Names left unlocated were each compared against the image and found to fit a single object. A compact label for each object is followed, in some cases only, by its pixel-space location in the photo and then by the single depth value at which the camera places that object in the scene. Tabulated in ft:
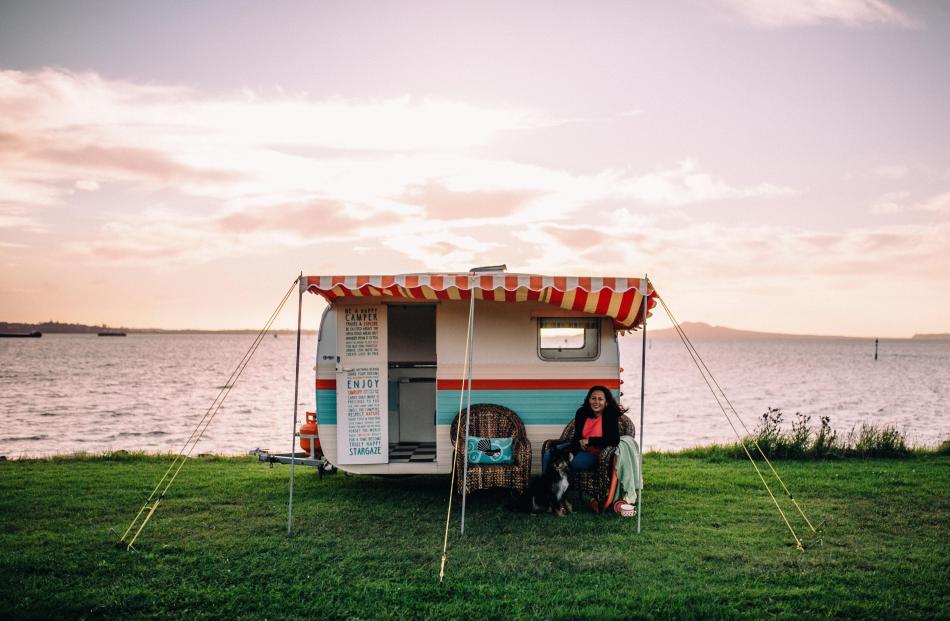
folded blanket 24.66
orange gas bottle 29.35
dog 24.47
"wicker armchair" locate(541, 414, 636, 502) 25.00
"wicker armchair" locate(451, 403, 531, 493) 25.79
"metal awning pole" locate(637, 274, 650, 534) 23.17
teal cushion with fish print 25.99
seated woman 25.26
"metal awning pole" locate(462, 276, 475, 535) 22.03
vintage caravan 26.81
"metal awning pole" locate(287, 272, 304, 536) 22.05
